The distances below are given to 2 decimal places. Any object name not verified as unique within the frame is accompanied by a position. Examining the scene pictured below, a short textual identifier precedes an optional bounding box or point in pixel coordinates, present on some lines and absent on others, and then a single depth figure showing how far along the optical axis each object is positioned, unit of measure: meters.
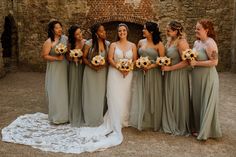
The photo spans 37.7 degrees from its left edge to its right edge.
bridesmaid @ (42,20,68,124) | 7.03
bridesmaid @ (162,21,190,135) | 6.43
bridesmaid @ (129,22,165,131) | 6.59
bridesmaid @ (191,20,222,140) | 6.08
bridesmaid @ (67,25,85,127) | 7.06
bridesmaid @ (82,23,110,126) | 6.86
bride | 6.18
